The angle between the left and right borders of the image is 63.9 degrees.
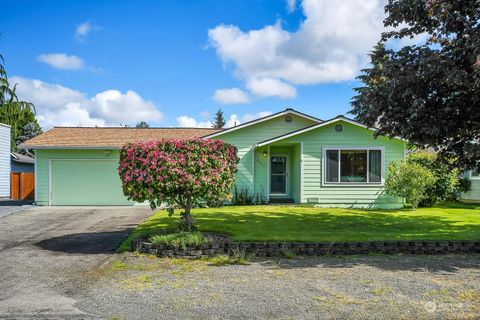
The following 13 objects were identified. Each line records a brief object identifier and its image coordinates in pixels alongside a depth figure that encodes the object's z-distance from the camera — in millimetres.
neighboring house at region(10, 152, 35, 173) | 28375
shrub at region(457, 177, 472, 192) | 18750
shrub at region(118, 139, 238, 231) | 7828
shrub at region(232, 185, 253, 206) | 17141
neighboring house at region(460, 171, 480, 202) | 18848
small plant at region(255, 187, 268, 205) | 17219
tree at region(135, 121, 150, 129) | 88838
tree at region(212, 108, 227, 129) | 72519
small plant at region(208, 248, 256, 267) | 7291
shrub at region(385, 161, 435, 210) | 14844
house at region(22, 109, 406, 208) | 16188
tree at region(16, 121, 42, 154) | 41719
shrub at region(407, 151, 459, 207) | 16250
